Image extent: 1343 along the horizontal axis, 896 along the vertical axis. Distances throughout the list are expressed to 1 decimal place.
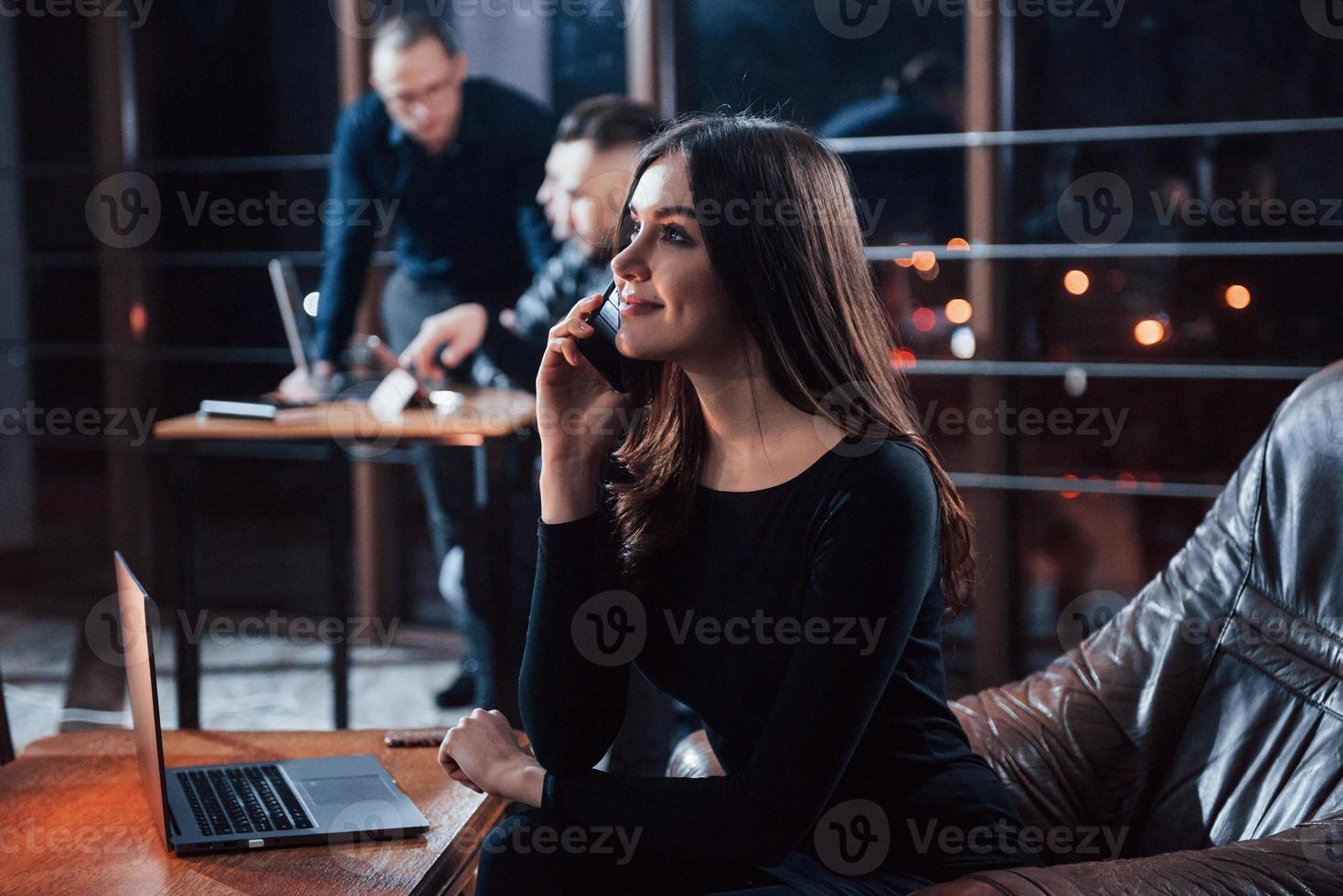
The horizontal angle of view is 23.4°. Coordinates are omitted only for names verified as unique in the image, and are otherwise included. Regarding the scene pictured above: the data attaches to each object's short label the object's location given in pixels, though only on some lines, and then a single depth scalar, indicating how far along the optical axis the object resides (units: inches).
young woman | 121.3
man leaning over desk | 235.1
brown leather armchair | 131.1
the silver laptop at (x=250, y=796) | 122.1
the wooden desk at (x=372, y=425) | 179.5
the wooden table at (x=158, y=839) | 119.9
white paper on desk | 188.0
